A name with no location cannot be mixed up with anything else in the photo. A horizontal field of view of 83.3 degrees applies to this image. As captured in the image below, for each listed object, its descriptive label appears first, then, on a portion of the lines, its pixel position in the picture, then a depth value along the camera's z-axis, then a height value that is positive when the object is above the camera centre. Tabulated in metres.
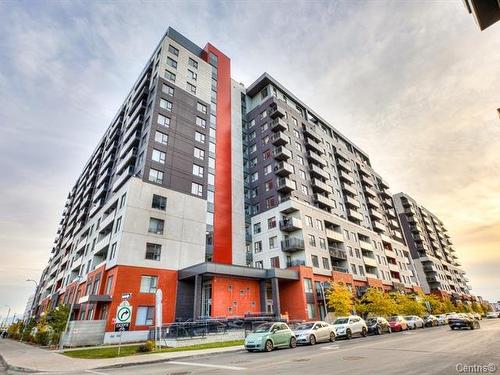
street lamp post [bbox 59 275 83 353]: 43.38 +6.90
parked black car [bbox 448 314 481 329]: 29.00 -0.65
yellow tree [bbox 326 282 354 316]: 37.03 +2.43
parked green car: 17.47 -0.83
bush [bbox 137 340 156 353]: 19.14 -1.15
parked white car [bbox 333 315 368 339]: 24.44 -0.52
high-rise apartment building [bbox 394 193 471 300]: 85.88 +20.43
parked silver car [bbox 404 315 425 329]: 36.66 -0.55
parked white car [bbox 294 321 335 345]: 20.67 -0.75
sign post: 16.73 +0.92
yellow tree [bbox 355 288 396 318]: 41.61 +1.93
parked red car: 31.86 -0.59
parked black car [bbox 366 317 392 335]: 28.64 -0.64
